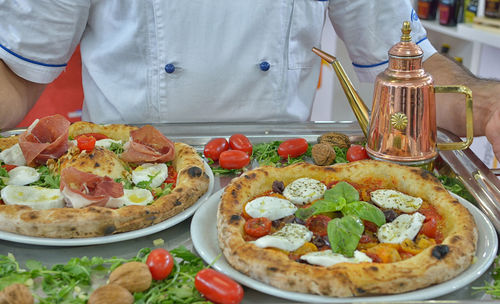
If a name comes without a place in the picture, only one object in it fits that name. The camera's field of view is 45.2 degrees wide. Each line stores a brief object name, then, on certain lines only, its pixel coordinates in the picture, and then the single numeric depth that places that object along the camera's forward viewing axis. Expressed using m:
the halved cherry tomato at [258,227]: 1.23
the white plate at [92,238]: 1.24
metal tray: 1.15
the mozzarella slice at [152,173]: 1.50
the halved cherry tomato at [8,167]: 1.54
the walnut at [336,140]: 1.76
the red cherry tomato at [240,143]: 1.74
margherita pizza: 1.05
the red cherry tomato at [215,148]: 1.74
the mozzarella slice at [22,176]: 1.47
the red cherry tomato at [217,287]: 1.03
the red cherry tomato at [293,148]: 1.73
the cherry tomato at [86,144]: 1.55
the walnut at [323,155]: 1.65
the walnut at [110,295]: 0.99
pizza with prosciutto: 1.27
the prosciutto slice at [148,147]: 1.58
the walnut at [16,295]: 0.98
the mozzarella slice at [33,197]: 1.33
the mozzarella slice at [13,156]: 1.58
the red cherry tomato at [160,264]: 1.11
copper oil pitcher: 1.49
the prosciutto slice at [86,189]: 1.32
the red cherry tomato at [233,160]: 1.66
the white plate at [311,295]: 1.04
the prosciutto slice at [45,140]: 1.58
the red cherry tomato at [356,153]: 1.65
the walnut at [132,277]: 1.06
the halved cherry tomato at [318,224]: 1.24
